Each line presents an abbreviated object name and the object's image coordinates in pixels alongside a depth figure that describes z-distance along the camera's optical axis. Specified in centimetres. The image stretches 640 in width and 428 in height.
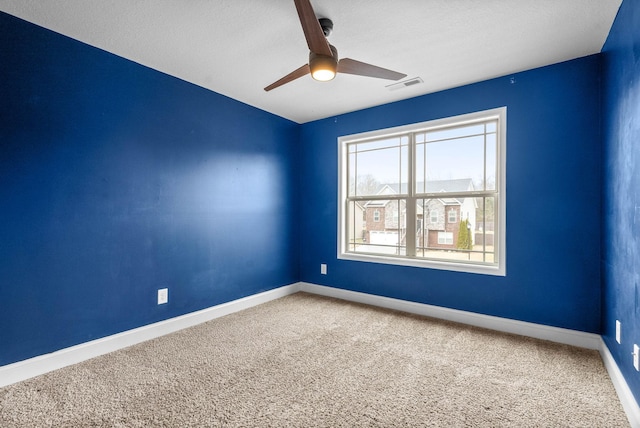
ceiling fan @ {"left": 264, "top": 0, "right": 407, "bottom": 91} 162
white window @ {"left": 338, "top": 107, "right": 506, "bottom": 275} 312
